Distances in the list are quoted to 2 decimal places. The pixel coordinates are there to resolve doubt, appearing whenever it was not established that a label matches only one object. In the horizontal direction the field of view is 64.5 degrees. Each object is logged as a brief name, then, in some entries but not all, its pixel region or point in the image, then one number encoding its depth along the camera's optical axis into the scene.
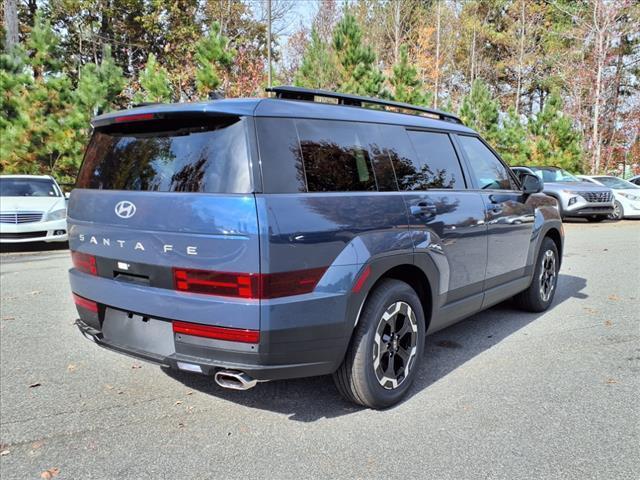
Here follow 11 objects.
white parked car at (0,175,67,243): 9.93
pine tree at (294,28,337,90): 19.45
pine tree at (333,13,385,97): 18.58
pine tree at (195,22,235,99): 16.25
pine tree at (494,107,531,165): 20.86
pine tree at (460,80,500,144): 21.23
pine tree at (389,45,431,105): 19.47
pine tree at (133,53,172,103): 16.11
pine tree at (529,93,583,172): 20.83
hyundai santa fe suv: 2.56
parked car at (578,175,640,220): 16.28
